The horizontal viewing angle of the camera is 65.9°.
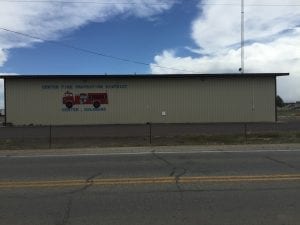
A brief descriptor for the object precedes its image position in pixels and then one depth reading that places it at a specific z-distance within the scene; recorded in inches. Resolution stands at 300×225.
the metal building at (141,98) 778.9
